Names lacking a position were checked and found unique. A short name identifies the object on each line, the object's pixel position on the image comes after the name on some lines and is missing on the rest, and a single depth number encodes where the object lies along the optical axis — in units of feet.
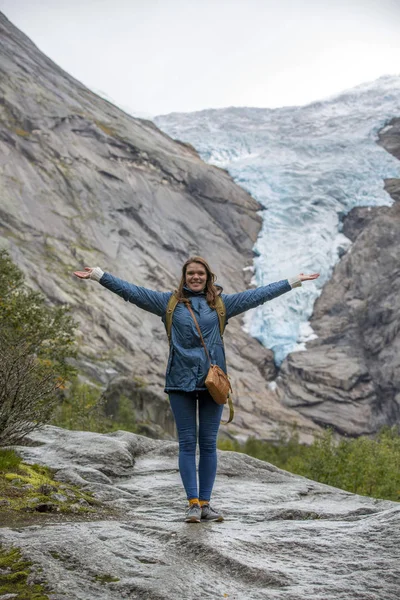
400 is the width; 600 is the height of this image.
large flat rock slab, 14.93
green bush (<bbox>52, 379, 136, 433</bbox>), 93.76
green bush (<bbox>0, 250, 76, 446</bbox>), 26.30
